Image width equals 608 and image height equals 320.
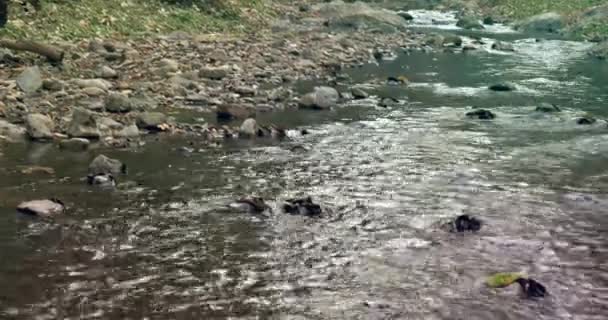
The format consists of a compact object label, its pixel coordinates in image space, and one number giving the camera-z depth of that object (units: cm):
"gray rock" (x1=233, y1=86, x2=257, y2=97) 2250
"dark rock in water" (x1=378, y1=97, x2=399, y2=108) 2288
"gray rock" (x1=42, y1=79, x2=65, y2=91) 2022
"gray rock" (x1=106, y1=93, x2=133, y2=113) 1891
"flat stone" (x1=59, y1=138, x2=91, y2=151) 1573
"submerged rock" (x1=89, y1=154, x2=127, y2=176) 1404
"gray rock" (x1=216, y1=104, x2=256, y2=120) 1969
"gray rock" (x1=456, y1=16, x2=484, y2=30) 4747
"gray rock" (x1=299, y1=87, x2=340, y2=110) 2192
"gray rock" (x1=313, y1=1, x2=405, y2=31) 4471
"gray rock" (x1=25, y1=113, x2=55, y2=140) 1628
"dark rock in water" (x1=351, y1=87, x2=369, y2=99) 2398
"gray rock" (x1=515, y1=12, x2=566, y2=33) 4666
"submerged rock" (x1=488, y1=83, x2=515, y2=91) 2611
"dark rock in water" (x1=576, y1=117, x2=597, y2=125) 2083
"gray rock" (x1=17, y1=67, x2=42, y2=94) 1966
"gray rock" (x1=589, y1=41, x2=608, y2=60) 3534
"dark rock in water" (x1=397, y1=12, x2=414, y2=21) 5175
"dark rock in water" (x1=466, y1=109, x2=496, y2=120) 2155
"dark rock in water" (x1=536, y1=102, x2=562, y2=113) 2259
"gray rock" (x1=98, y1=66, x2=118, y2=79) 2206
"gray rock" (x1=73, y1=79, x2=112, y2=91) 2064
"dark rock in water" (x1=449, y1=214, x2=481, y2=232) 1191
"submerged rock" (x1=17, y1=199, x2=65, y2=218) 1164
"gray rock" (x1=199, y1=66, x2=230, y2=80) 2412
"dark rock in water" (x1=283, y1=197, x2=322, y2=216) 1243
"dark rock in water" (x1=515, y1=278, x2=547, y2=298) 954
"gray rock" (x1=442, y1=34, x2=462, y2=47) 3844
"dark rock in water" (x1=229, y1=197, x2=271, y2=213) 1244
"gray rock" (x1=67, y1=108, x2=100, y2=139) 1653
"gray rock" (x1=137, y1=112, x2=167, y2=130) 1783
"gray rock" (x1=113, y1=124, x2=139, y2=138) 1695
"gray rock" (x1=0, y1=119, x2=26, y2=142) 1619
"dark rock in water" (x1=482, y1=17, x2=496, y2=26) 5091
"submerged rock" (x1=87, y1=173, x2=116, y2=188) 1340
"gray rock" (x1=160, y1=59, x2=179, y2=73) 2395
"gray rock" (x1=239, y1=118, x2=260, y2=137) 1791
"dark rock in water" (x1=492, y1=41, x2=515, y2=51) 3700
